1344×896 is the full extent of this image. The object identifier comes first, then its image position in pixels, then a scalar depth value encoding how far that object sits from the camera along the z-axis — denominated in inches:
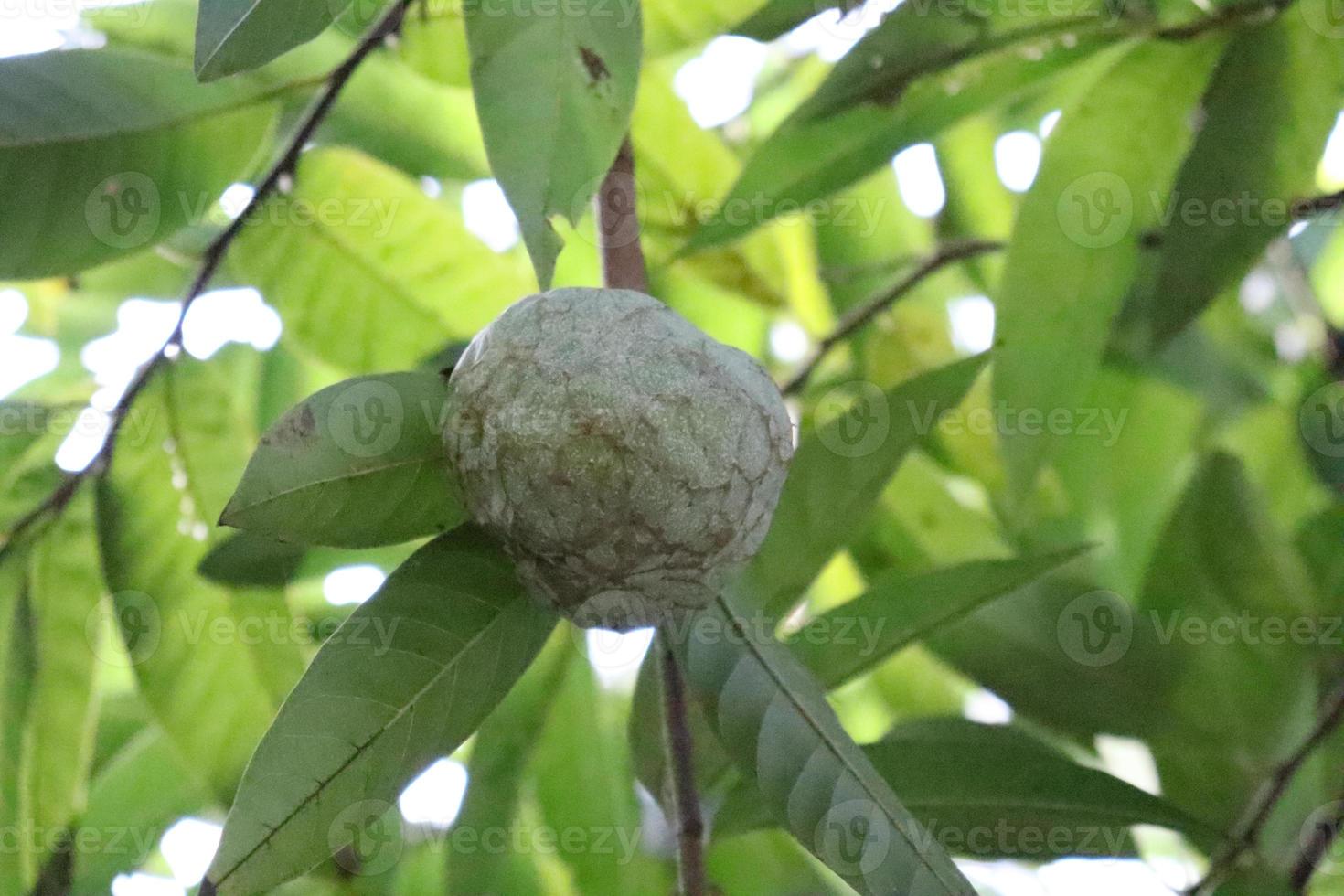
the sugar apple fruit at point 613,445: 35.8
